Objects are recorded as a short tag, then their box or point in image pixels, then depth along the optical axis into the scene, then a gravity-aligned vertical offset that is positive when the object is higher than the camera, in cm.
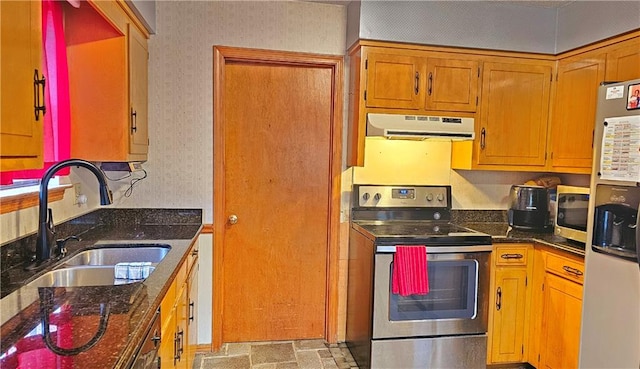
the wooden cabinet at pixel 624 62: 243 +64
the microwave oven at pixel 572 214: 259 -27
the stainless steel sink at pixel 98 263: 174 -49
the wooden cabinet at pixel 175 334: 162 -75
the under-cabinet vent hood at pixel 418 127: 279 +26
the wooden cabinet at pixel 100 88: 223 +37
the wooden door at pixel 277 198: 305 -26
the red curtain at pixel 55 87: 199 +34
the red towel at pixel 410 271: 255 -63
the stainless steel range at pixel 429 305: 261 -86
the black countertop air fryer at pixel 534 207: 311 -27
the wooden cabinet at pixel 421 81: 284 +57
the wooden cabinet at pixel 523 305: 272 -89
